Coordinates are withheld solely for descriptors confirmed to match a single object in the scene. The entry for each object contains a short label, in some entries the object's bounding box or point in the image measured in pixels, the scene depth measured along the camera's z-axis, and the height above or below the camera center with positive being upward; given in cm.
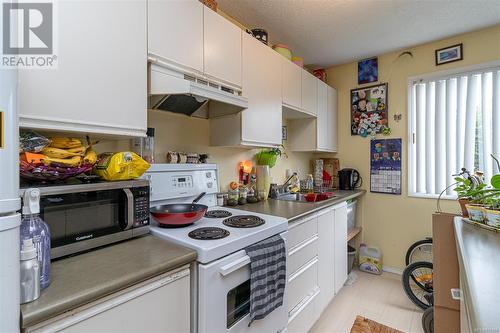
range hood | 119 +41
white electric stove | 95 -35
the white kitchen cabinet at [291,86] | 208 +73
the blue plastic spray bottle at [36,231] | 64 -18
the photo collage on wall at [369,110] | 278 +68
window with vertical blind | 222 +39
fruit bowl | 79 -2
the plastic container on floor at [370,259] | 275 -112
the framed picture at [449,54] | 233 +112
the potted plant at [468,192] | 122 -15
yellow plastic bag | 102 +0
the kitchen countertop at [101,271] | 60 -35
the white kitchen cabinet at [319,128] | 264 +43
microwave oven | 83 -19
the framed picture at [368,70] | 281 +115
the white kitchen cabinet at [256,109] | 169 +45
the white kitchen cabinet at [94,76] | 83 +36
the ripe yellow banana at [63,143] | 91 +9
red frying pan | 119 -26
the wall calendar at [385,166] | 270 -1
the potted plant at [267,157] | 231 +8
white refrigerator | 52 -9
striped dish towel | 112 -56
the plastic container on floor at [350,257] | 263 -104
